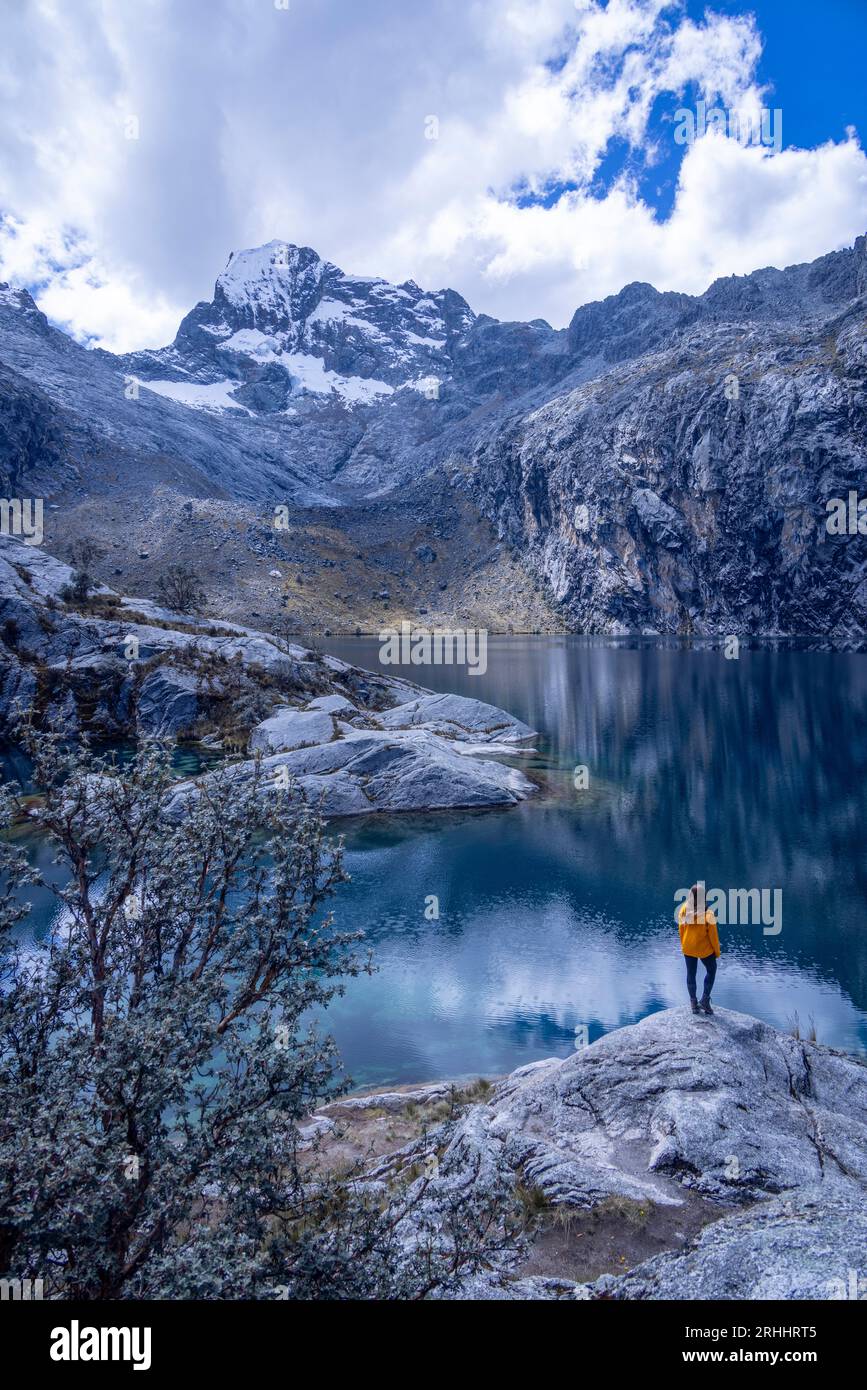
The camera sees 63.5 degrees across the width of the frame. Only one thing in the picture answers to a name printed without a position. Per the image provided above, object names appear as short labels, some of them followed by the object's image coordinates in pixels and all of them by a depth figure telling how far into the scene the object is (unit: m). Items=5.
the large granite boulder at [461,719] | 50.28
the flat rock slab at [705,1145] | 7.27
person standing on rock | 13.20
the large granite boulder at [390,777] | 35.47
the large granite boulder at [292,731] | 39.28
